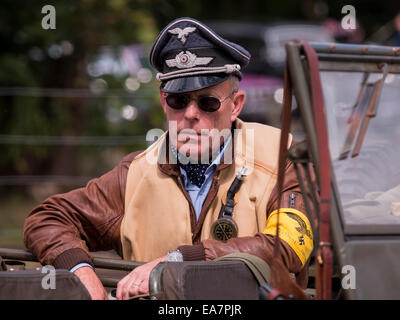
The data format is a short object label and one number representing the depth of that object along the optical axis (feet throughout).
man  23.13
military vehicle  16.01
